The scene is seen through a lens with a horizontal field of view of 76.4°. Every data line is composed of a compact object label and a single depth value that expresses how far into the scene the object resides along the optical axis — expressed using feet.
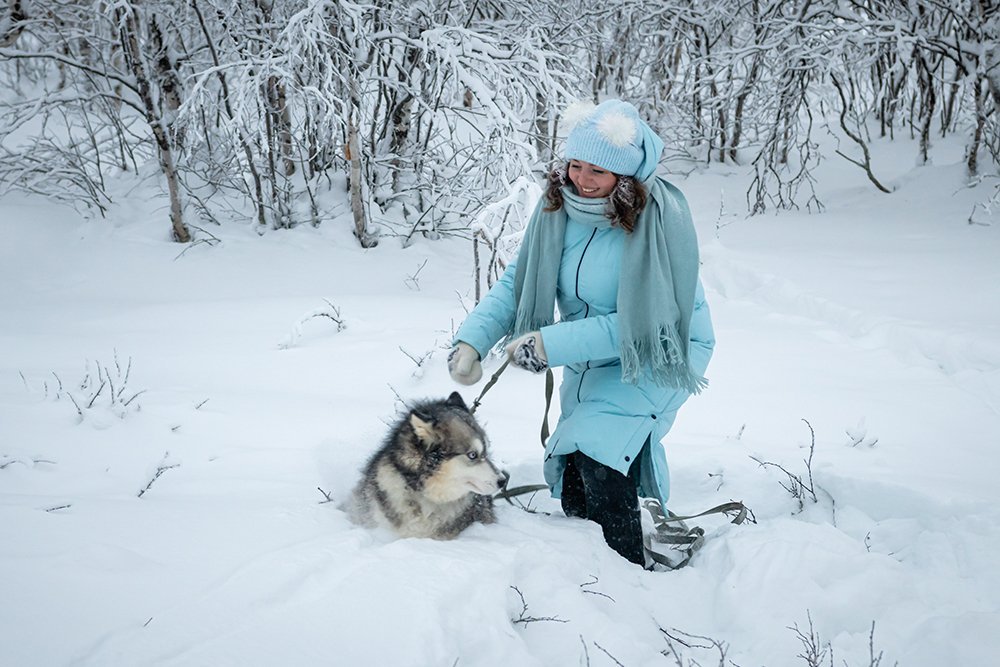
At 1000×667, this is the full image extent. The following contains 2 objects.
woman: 8.11
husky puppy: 8.72
